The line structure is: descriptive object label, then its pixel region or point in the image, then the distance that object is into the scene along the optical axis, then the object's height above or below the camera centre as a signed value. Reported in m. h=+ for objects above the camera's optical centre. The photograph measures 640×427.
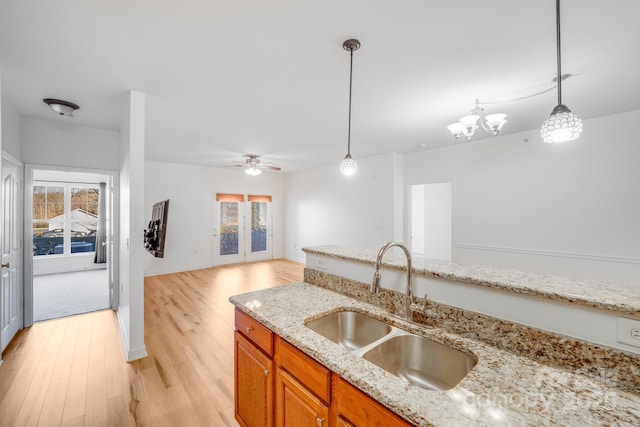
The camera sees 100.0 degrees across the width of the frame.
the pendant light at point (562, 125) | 1.38 +0.47
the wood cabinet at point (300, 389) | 1.15 -0.82
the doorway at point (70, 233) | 5.73 -0.47
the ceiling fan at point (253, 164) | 5.47 +1.12
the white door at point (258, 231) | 7.79 -0.48
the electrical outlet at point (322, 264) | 2.13 -0.39
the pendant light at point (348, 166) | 2.55 +0.48
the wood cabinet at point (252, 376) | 1.51 -0.98
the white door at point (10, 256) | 2.83 -0.47
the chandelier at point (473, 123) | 2.94 +1.04
